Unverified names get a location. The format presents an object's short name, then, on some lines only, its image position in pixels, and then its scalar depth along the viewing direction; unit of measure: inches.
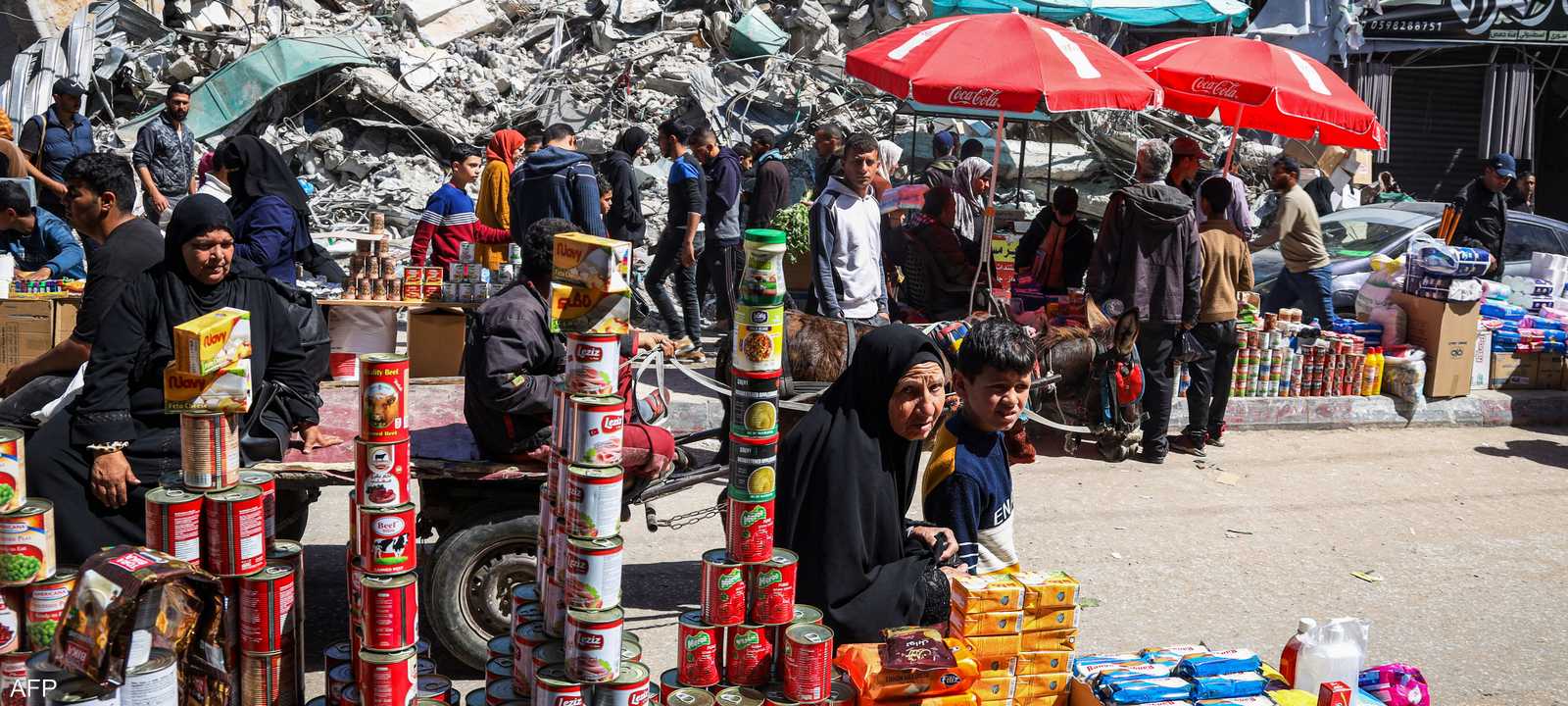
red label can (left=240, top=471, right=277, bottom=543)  130.9
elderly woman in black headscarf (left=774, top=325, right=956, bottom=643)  141.7
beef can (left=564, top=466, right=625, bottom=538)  123.2
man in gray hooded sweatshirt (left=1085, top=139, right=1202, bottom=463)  322.0
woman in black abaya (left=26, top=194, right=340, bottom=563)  164.1
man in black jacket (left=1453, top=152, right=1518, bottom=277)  436.8
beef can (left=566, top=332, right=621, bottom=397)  127.6
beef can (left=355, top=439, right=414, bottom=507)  133.5
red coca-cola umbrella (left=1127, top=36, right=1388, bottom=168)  365.7
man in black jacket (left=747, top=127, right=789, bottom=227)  418.0
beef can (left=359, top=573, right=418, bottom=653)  124.3
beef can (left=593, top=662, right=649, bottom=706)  120.5
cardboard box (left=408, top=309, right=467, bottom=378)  326.0
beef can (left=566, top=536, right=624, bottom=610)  122.0
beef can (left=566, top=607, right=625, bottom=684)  119.6
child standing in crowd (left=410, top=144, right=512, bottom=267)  355.9
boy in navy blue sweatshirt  153.9
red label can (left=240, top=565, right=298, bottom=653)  123.5
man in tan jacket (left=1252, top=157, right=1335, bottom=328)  391.9
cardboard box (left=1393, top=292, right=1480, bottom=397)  384.5
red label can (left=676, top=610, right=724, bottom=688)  128.0
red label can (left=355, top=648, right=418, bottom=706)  122.0
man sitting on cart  179.8
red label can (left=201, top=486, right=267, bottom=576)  122.8
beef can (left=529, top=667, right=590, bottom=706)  119.8
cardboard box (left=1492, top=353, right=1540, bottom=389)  408.5
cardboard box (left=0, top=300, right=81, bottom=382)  309.7
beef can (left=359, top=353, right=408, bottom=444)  132.9
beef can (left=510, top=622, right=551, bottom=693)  129.6
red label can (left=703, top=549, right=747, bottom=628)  129.2
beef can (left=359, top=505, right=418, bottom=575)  130.7
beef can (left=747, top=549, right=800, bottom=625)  130.0
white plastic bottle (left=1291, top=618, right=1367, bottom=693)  141.9
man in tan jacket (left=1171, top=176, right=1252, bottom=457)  337.4
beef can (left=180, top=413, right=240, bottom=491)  123.6
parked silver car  470.3
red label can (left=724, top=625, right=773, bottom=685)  129.3
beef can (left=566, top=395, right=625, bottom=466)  124.6
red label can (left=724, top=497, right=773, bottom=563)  130.2
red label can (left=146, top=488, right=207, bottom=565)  119.3
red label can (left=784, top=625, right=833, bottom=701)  123.9
